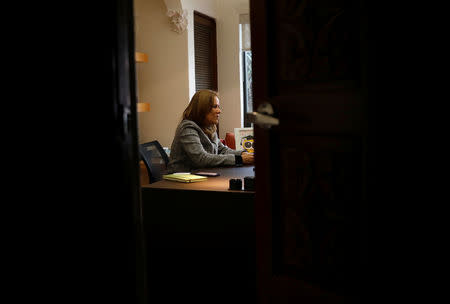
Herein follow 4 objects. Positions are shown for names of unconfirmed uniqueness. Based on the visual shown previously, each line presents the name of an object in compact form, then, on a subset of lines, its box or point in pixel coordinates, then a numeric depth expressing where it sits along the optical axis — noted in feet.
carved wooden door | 4.35
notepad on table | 8.99
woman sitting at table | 11.33
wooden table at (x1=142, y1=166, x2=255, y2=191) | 8.18
